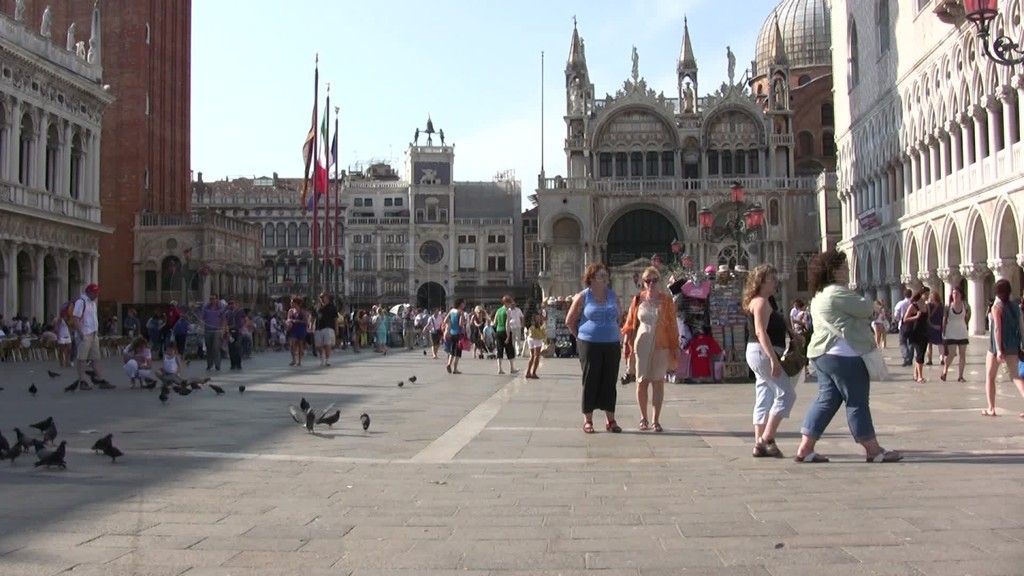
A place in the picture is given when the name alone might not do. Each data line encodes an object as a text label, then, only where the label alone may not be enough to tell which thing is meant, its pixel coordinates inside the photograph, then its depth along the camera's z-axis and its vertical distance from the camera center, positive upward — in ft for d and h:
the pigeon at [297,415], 36.11 -2.96
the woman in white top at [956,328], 56.24 -0.56
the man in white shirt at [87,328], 55.11 +0.13
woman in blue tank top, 35.42 -0.73
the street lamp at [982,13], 48.44 +13.83
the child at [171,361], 55.98 -1.67
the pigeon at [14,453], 27.73 -3.14
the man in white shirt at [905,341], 70.96 -1.51
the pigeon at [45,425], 30.81 -2.71
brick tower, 164.04 +32.35
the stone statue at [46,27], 131.03 +37.31
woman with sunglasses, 35.99 -0.70
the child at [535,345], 65.31 -1.30
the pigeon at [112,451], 27.91 -3.15
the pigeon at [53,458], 26.53 -3.14
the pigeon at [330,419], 35.45 -3.05
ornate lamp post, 93.71 +9.23
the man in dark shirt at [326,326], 76.64 +0.06
